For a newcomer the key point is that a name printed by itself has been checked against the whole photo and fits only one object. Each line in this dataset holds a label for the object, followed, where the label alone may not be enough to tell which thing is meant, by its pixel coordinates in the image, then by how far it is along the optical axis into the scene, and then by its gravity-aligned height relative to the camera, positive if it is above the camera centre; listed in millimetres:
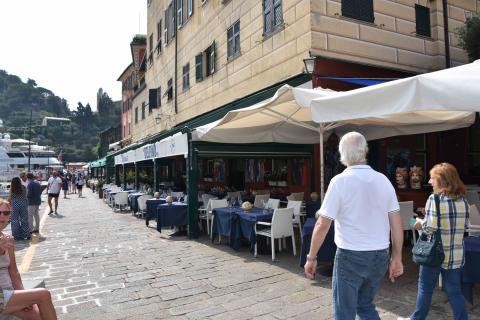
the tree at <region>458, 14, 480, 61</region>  10133 +3634
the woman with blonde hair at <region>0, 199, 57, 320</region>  3156 -949
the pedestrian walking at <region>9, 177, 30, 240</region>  9484 -750
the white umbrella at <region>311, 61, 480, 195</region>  3629 +846
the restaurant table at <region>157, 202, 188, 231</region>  9328 -889
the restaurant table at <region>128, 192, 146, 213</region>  13920 -765
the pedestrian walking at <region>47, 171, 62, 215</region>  15086 -243
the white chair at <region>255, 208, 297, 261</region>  6703 -876
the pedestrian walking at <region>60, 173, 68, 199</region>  25675 -359
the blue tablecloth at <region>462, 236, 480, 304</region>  3982 -1011
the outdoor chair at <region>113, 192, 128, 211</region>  15523 -756
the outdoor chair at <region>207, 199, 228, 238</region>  9077 -599
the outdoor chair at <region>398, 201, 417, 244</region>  6996 -703
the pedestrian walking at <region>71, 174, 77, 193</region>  32000 -334
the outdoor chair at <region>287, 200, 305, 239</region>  8102 -723
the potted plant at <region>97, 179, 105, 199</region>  24900 -536
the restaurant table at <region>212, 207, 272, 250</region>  7078 -894
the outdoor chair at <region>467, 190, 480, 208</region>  7846 -512
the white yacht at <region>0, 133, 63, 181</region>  75012 +5950
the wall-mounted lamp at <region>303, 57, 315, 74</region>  8688 +2566
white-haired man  2666 -382
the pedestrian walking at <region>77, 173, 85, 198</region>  26469 -248
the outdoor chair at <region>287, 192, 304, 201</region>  9755 -522
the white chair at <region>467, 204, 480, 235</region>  5629 -646
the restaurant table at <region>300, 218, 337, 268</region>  5402 -994
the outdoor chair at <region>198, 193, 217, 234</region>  10000 -818
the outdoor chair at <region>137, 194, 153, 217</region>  13039 -739
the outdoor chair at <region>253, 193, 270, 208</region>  9276 -574
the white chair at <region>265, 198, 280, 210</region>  8378 -585
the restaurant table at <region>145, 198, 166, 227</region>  11023 -832
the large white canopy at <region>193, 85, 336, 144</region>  5452 +1098
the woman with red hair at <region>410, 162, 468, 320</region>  3344 -576
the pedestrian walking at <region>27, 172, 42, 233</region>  10281 -573
